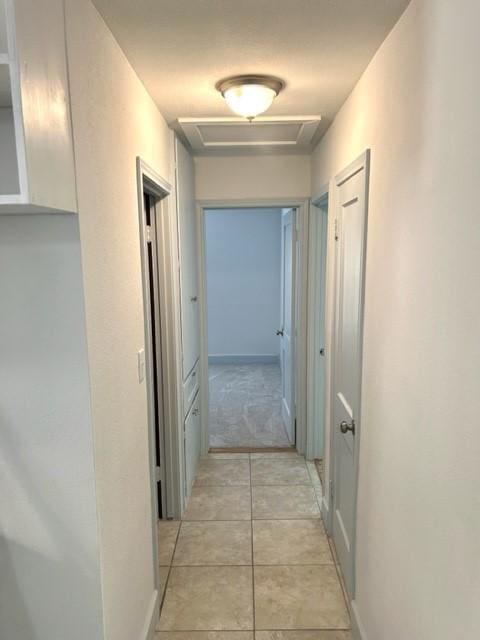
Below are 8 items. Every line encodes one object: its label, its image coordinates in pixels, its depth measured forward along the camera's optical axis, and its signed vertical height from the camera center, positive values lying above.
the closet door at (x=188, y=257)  2.88 +0.03
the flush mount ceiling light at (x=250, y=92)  1.85 +0.73
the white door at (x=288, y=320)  3.68 -0.54
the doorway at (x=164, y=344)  2.53 -0.50
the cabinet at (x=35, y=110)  0.92 +0.36
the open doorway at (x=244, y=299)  6.29 -0.57
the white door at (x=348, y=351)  1.90 -0.44
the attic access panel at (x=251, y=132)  2.43 +0.80
